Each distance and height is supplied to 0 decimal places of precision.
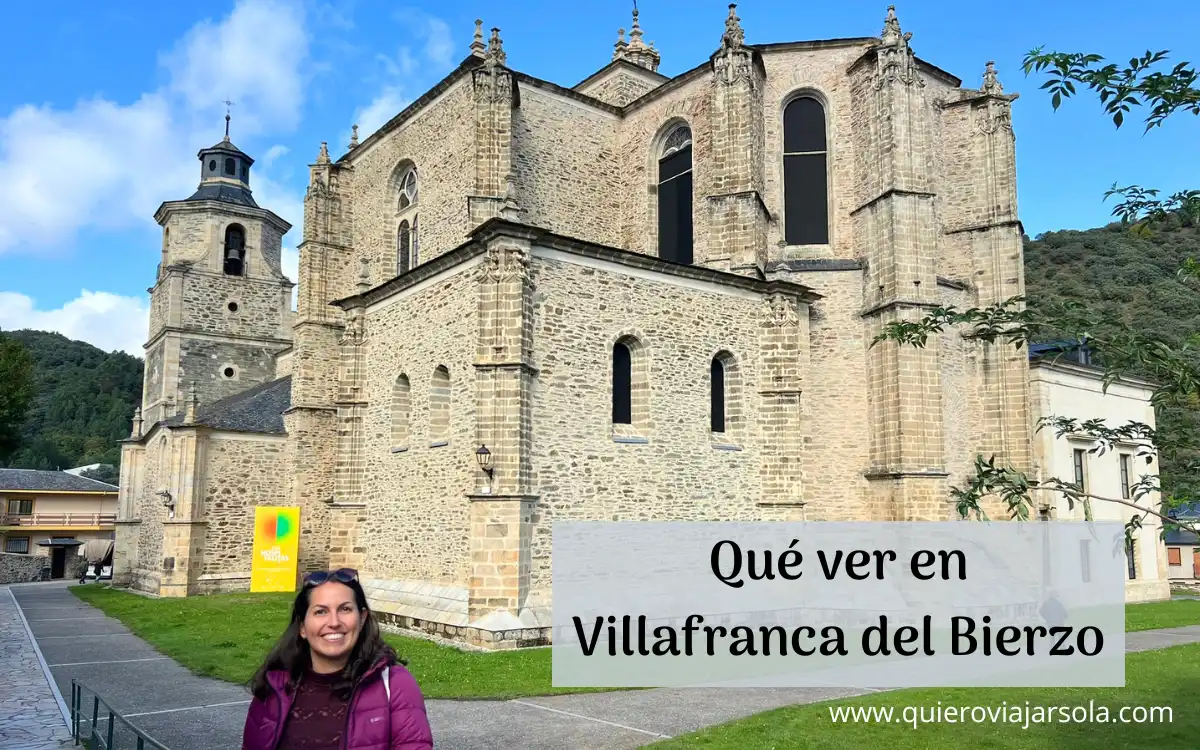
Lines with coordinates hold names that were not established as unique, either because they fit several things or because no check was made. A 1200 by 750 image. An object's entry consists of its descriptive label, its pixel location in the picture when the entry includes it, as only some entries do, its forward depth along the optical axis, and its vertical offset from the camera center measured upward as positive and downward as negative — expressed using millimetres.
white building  24516 +921
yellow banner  23172 -1738
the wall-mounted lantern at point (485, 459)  14788 +427
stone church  15836 +3225
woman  3156 -737
